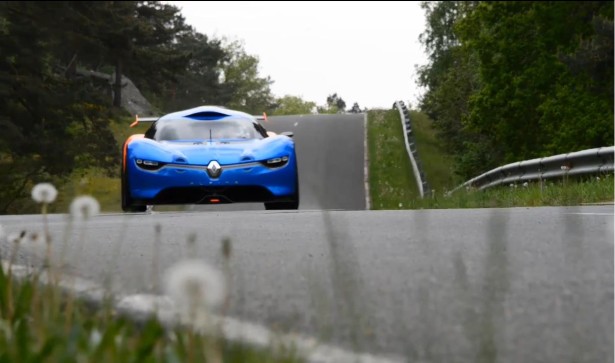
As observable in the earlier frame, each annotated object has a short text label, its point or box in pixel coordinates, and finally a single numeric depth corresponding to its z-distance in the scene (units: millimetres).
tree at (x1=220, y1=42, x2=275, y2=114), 133125
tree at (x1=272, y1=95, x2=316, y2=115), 169125
